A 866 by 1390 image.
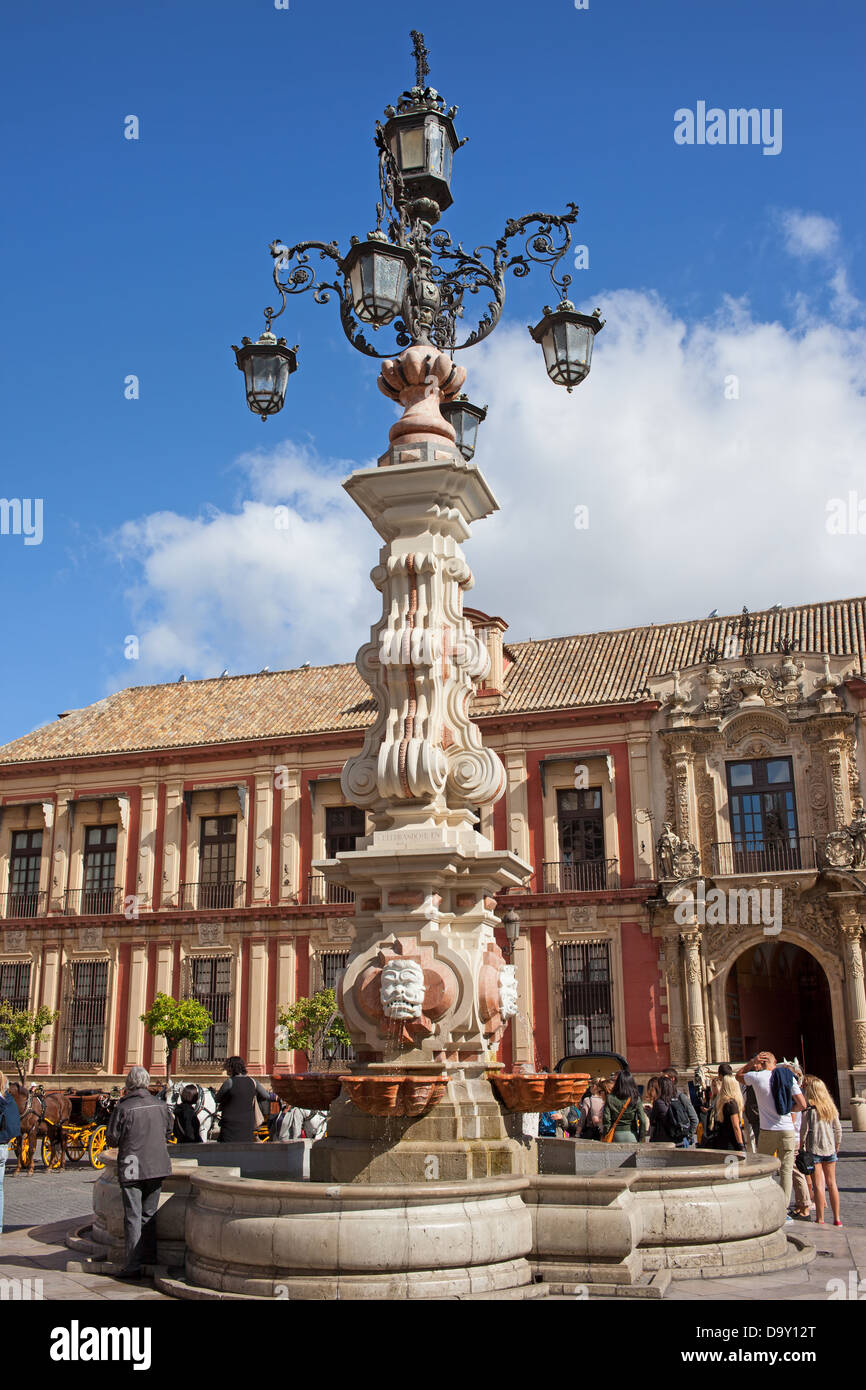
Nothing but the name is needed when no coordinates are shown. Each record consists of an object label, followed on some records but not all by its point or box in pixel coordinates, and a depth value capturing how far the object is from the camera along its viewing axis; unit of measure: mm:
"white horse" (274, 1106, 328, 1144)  13383
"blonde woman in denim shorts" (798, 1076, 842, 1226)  9039
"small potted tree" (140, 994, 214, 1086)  24672
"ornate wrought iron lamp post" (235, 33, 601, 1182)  7105
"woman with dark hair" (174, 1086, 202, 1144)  11352
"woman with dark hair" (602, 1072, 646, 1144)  10367
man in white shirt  9195
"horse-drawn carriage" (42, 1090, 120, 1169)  16672
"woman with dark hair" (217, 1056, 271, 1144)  9648
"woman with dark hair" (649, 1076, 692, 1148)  10820
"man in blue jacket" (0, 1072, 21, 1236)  8898
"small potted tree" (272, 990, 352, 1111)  24859
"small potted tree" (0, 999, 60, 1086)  27047
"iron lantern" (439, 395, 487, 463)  9789
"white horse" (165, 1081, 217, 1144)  13438
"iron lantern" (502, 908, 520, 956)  11953
